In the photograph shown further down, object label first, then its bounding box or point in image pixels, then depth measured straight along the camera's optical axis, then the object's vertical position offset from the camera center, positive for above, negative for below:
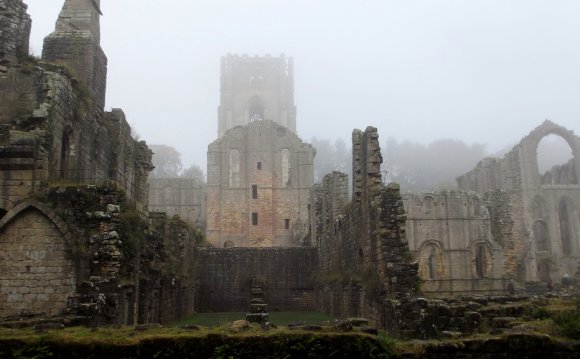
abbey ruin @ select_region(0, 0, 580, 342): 11.37 +1.38
